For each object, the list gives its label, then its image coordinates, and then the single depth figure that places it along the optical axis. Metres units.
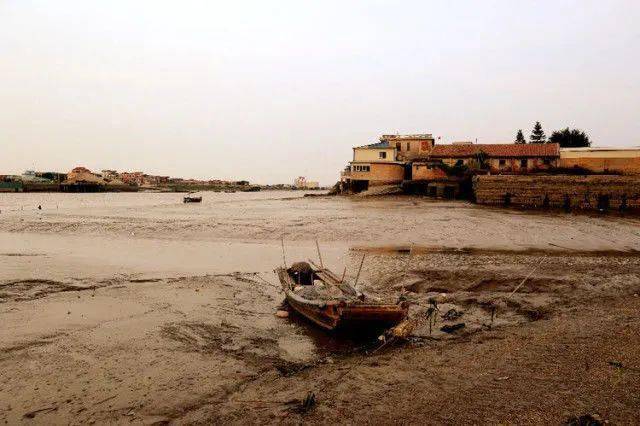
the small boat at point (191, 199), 63.16
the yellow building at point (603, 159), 43.40
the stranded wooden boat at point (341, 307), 9.27
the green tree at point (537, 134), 79.31
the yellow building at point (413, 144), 58.38
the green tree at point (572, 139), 64.78
